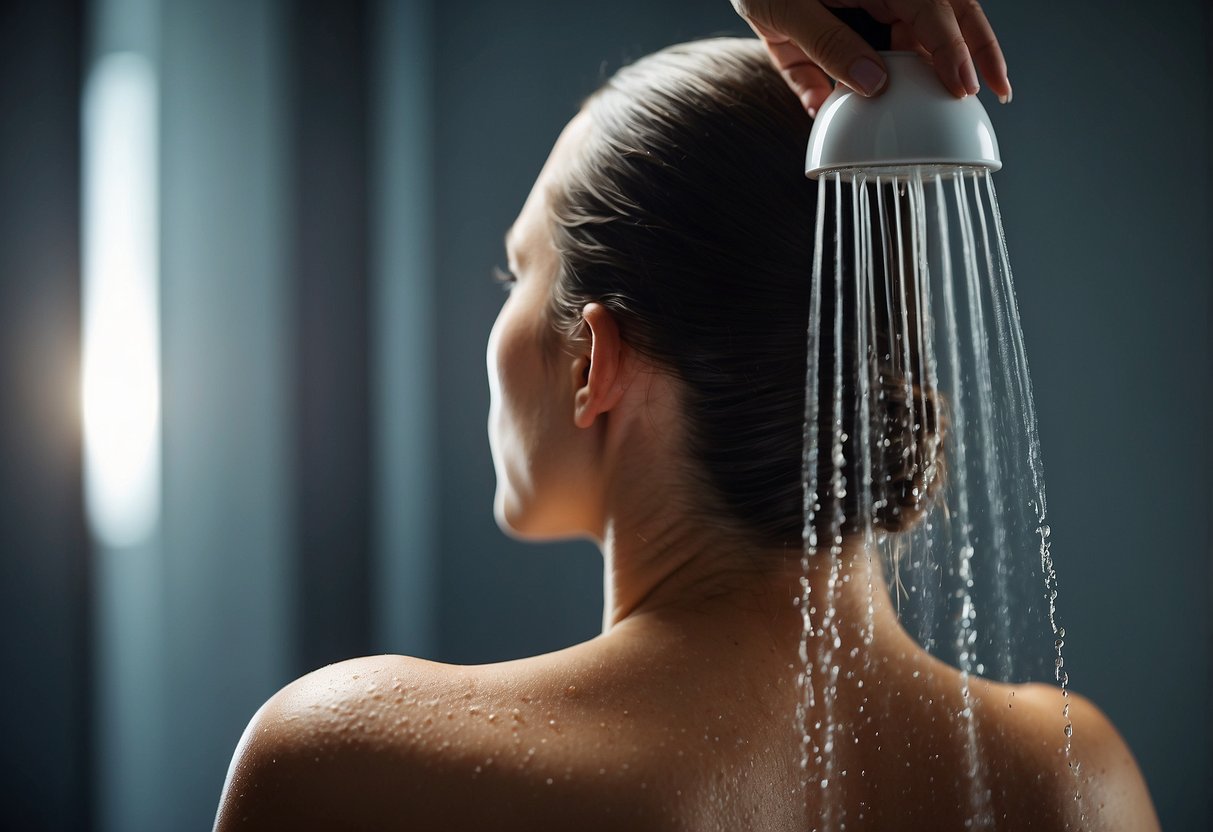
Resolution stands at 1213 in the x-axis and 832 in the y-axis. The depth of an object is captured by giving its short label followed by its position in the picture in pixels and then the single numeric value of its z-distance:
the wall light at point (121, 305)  1.49
